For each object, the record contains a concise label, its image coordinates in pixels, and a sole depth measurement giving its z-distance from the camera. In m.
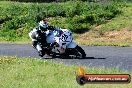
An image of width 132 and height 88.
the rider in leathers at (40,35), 22.41
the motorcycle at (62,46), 21.94
